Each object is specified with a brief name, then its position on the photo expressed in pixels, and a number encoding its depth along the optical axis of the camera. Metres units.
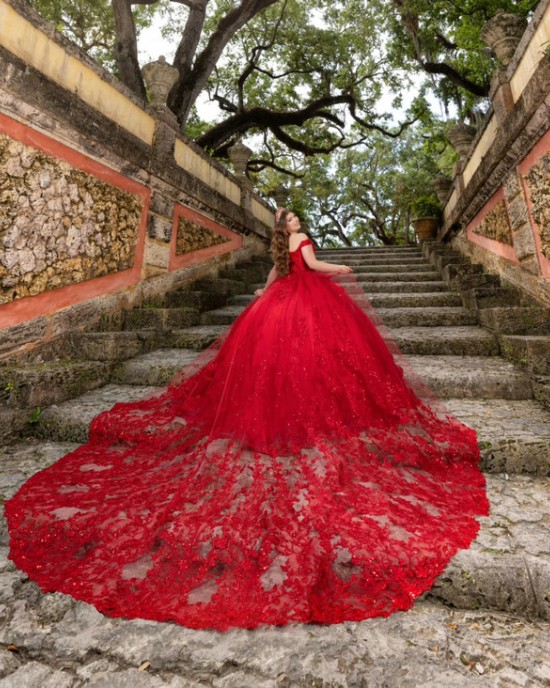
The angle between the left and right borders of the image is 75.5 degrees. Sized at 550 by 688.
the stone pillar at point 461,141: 6.10
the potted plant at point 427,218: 7.93
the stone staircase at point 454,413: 1.08
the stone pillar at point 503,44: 3.81
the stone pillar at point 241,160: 7.43
